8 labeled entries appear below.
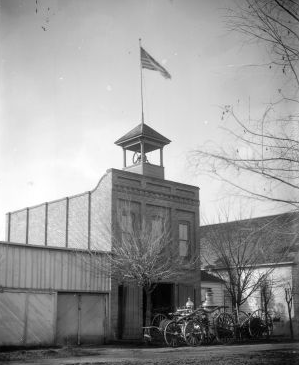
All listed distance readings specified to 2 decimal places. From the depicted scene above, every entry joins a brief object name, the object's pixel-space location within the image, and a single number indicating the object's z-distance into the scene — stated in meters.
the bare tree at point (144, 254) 23.11
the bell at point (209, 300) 21.81
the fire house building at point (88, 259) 20.73
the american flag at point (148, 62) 23.73
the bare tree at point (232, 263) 27.48
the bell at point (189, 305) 21.55
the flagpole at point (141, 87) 26.68
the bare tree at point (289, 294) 28.50
